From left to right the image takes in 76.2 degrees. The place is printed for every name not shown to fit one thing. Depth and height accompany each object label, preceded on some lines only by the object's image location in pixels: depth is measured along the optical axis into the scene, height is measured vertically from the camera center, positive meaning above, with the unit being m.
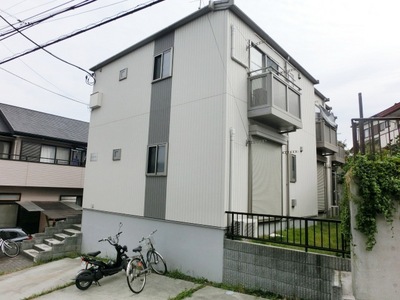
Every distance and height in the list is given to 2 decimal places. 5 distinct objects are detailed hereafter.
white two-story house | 6.16 +1.42
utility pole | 3.96 +0.87
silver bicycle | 5.65 -1.87
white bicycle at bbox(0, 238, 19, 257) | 9.66 -2.44
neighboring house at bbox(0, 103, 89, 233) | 12.86 +0.81
